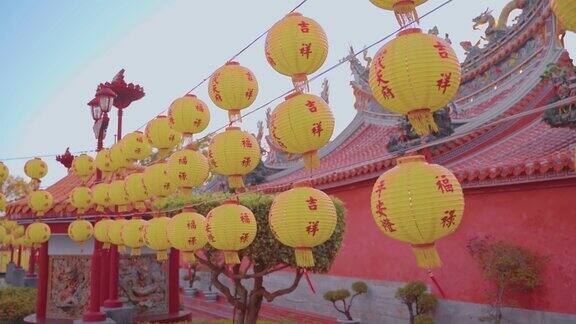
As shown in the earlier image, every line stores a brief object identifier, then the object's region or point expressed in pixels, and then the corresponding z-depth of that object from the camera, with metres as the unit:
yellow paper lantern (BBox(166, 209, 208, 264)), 6.38
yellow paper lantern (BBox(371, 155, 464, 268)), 3.28
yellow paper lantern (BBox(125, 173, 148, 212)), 7.59
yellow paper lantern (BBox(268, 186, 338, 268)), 4.47
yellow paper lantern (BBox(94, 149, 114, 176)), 8.78
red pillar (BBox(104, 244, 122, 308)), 10.58
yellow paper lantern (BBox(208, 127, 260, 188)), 5.41
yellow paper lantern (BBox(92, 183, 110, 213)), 8.69
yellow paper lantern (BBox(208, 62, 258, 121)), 5.57
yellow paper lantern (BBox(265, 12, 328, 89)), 4.51
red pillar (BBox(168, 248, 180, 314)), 11.38
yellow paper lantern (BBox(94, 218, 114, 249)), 9.02
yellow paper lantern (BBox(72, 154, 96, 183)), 9.79
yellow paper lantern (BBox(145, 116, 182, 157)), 7.30
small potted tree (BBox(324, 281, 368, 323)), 11.26
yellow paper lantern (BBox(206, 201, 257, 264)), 5.49
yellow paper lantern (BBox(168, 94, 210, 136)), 6.43
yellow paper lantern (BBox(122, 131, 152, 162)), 7.88
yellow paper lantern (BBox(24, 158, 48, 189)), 10.93
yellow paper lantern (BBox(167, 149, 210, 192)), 6.32
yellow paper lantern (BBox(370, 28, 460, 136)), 3.23
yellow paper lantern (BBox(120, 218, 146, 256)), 8.16
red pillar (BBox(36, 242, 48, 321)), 10.70
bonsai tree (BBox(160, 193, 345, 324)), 7.82
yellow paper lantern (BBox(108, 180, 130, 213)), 8.20
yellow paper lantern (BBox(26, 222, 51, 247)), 10.12
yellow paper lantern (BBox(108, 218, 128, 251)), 8.59
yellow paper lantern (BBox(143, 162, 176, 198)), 6.96
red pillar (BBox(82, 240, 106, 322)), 9.37
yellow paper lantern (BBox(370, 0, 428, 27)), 3.39
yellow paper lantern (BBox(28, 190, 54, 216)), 10.01
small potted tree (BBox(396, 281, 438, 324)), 9.50
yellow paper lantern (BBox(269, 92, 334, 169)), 4.38
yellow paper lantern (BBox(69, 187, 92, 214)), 9.34
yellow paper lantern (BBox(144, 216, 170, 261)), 7.29
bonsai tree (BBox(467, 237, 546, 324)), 7.62
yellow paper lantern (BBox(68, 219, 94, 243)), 9.73
